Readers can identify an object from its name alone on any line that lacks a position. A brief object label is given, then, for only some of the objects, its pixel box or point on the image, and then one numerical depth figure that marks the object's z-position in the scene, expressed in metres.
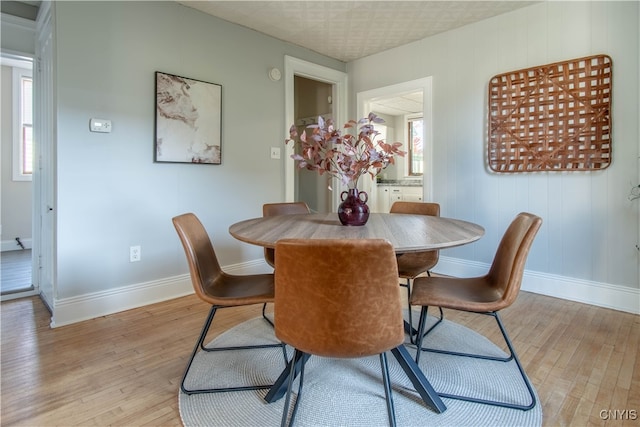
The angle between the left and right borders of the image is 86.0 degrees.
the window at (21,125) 4.70
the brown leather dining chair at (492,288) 1.41
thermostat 2.40
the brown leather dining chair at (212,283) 1.50
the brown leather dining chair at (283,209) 2.49
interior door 2.42
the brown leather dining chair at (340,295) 1.00
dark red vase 1.73
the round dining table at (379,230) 1.31
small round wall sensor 3.48
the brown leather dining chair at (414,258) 2.04
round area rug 1.37
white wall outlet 2.66
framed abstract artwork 2.73
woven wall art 2.54
